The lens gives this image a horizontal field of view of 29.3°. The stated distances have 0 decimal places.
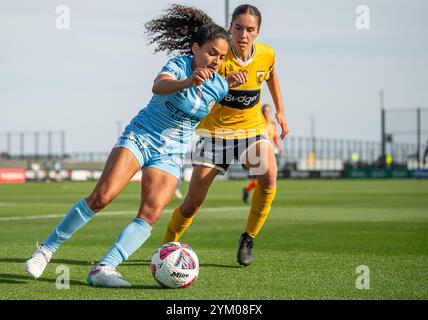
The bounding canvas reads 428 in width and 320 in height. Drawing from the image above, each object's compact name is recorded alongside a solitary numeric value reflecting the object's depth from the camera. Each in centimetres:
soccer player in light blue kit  708
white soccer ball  685
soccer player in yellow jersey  866
